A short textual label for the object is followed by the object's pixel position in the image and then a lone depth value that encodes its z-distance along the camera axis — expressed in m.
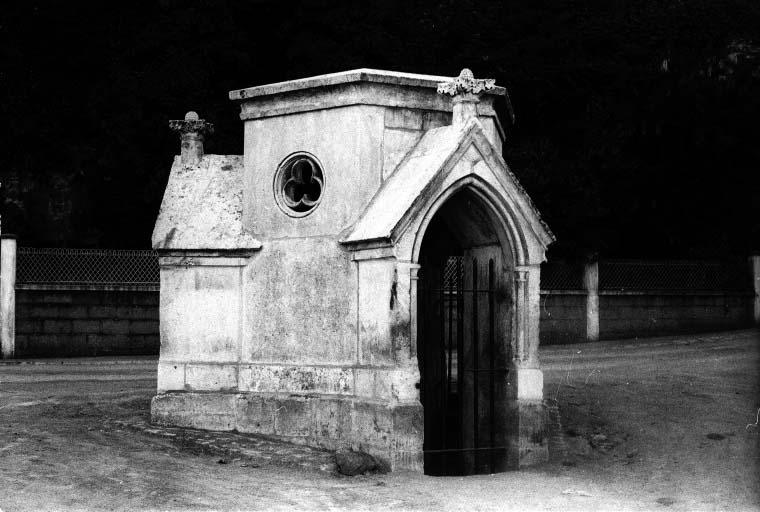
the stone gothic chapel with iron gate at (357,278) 11.48
